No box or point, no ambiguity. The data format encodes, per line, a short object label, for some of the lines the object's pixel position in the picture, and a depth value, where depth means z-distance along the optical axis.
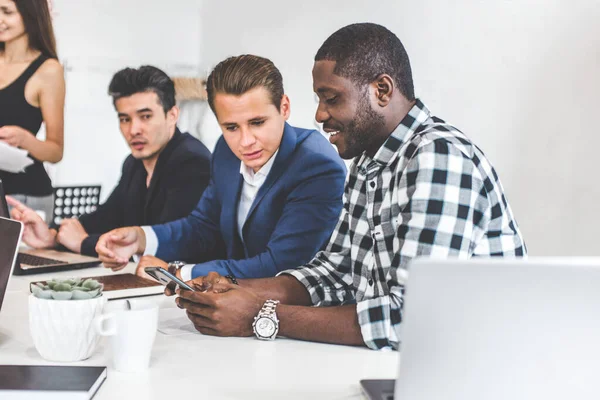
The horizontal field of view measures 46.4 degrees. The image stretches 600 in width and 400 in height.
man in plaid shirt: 1.29
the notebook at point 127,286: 1.69
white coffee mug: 1.15
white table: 1.08
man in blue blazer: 2.13
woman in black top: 3.02
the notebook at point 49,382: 1.00
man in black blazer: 2.87
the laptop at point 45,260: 1.98
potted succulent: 1.17
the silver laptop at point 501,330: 0.79
